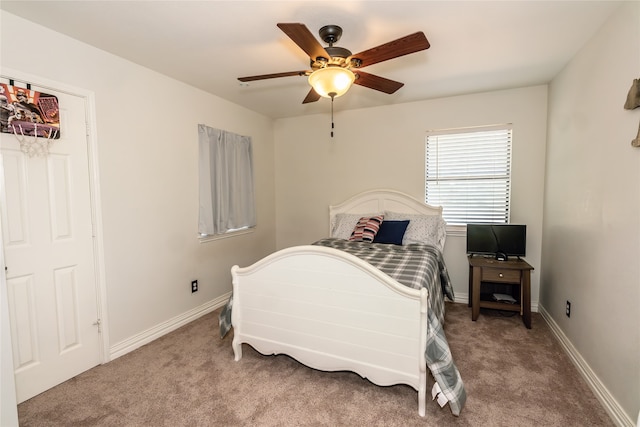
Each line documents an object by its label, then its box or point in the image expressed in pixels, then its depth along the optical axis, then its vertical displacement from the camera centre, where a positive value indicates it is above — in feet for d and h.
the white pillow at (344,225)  12.10 -1.18
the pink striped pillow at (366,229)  11.21 -1.24
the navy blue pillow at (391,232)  10.96 -1.34
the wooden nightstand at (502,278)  9.58 -2.71
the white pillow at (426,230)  11.05 -1.31
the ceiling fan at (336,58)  5.32 +2.73
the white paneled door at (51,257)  6.39 -1.34
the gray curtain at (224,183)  10.86 +0.56
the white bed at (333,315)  5.92 -2.62
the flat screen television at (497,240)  10.37 -1.58
